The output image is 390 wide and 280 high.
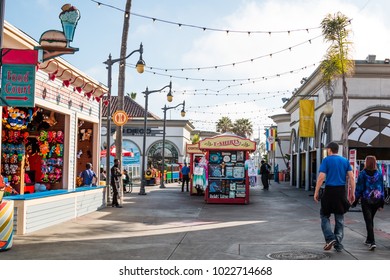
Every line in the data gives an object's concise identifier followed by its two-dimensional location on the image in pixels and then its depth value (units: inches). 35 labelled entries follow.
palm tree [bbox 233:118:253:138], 3663.6
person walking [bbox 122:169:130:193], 1090.7
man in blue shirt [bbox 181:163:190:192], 1184.8
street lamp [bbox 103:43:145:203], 755.4
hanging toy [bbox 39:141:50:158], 673.6
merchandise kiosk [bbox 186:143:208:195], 848.9
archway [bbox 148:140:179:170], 2081.7
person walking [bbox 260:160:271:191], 1325.0
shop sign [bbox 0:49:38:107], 395.2
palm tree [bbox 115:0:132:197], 812.0
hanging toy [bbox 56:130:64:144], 680.4
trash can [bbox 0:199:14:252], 344.8
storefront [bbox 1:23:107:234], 521.5
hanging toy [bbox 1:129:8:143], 589.9
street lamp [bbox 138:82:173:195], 1058.1
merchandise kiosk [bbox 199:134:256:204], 823.1
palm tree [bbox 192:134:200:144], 2674.7
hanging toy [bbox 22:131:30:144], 620.7
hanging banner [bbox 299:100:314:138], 1178.6
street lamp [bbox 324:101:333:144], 787.5
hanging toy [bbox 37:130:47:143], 674.2
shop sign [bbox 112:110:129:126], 768.9
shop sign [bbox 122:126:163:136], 2064.5
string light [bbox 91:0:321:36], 716.7
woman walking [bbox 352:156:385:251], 375.2
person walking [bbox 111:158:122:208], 725.9
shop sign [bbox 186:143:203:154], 1081.2
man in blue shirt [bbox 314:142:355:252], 348.2
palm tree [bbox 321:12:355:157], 820.6
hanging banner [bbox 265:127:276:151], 2344.5
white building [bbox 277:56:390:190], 992.9
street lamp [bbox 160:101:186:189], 1405.0
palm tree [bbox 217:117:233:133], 3609.7
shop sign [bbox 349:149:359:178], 738.8
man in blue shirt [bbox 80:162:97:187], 681.6
